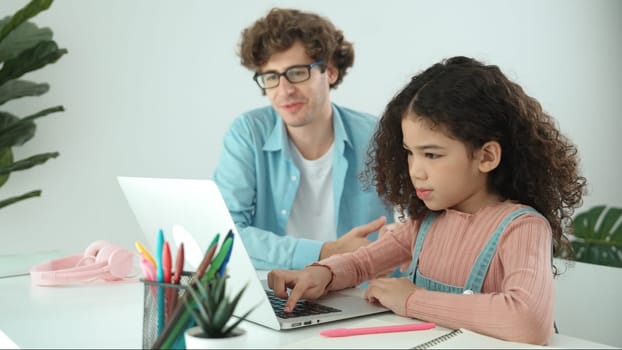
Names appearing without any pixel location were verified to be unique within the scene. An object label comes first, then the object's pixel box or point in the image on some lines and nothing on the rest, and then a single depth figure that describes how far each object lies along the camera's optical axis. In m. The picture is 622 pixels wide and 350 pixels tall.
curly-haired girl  1.17
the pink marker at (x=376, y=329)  0.99
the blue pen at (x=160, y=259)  0.86
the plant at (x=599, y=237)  3.28
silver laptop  0.93
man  2.04
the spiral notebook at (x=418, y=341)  0.94
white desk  0.98
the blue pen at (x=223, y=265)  0.84
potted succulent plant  0.76
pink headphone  1.41
